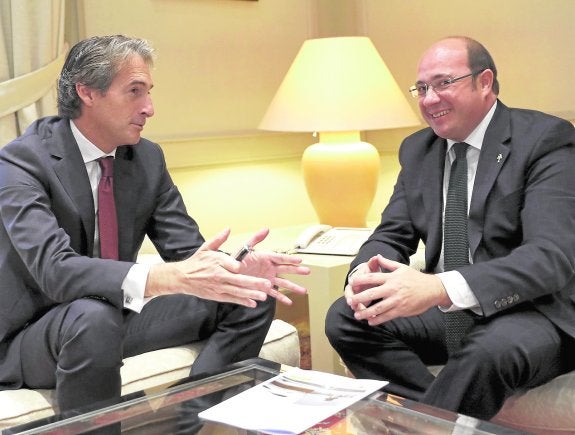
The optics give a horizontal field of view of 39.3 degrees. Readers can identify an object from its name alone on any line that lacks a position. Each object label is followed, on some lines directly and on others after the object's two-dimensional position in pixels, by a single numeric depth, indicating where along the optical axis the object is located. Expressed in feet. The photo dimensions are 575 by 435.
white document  4.91
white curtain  9.36
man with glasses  6.28
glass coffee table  4.85
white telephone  9.43
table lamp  10.69
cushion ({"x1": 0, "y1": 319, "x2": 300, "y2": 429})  6.21
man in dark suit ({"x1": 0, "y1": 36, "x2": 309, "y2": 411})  6.23
